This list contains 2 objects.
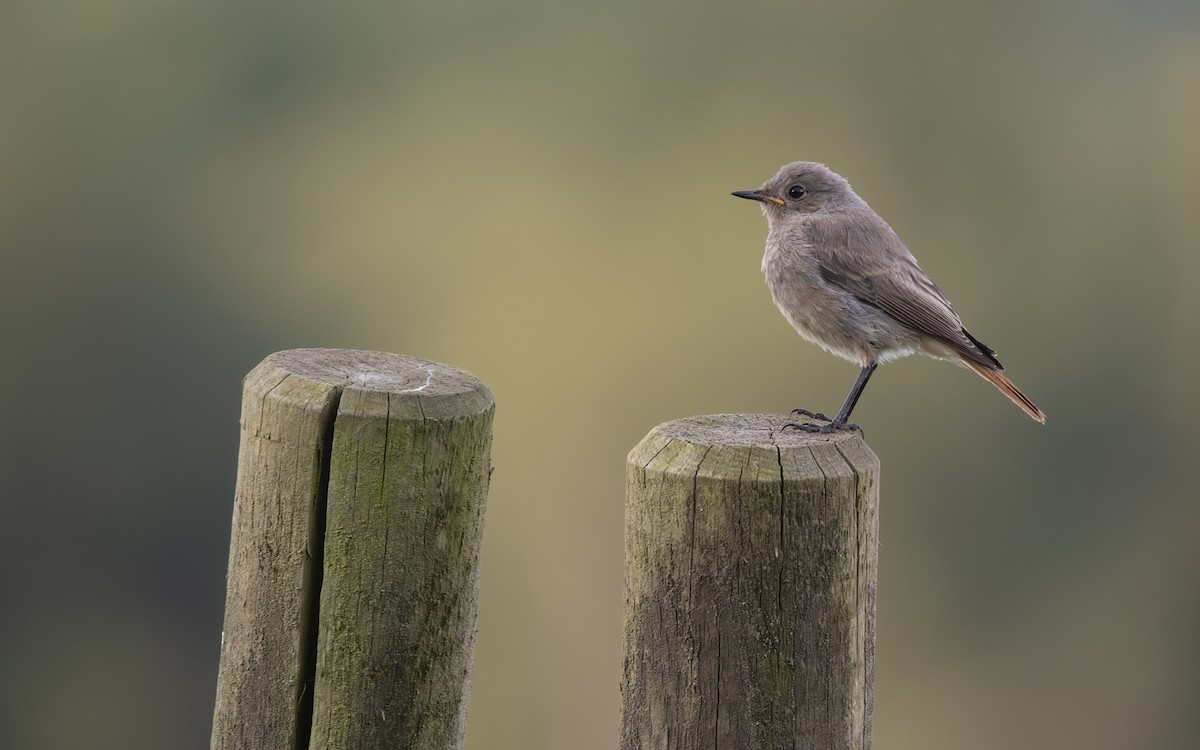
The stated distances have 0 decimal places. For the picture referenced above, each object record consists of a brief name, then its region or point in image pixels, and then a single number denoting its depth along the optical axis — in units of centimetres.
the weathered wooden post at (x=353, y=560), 504
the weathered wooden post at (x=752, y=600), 492
